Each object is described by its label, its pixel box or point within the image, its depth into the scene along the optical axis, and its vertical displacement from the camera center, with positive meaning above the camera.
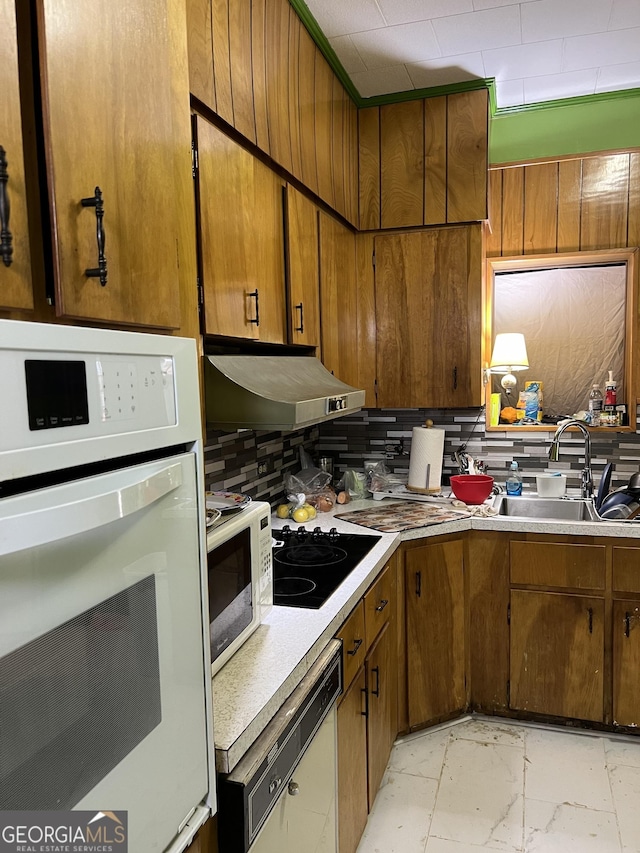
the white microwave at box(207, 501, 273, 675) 1.25 -0.45
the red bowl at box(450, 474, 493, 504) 2.74 -0.52
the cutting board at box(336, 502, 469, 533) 2.44 -0.60
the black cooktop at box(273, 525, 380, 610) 1.75 -0.61
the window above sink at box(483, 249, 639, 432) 2.98 +0.24
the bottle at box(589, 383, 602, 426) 2.97 -0.20
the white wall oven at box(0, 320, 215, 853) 0.57 -0.22
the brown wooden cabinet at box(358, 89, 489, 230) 2.74 +0.95
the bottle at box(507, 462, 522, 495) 2.94 -0.55
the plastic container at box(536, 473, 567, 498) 2.88 -0.54
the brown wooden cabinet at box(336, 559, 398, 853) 1.68 -1.02
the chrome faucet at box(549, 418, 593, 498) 2.76 -0.39
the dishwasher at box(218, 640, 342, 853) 1.04 -0.77
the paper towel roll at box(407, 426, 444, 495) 2.89 -0.41
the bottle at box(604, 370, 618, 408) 2.96 -0.13
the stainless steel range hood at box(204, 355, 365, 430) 1.64 -0.06
